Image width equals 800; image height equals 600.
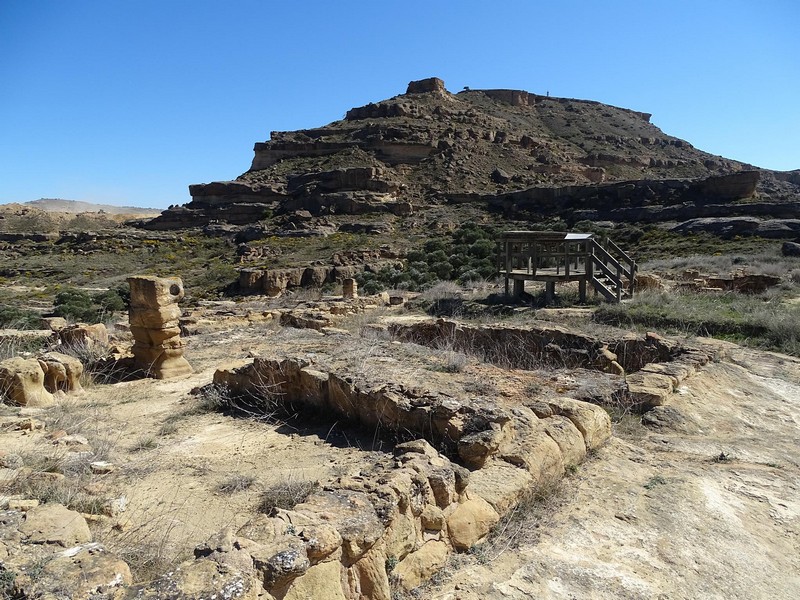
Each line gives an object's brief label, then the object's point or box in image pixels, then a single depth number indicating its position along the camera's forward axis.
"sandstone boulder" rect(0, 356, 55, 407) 6.17
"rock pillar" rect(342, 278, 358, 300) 19.17
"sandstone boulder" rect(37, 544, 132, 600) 2.03
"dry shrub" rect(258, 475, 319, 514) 3.28
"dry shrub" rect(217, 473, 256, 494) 3.75
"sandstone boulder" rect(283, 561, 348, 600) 2.40
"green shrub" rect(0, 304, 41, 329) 15.49
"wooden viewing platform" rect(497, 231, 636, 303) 12.93
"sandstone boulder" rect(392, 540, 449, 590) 3.04
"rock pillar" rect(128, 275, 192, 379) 8.25
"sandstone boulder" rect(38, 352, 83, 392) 6.89
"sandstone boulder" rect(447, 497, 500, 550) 3.44
